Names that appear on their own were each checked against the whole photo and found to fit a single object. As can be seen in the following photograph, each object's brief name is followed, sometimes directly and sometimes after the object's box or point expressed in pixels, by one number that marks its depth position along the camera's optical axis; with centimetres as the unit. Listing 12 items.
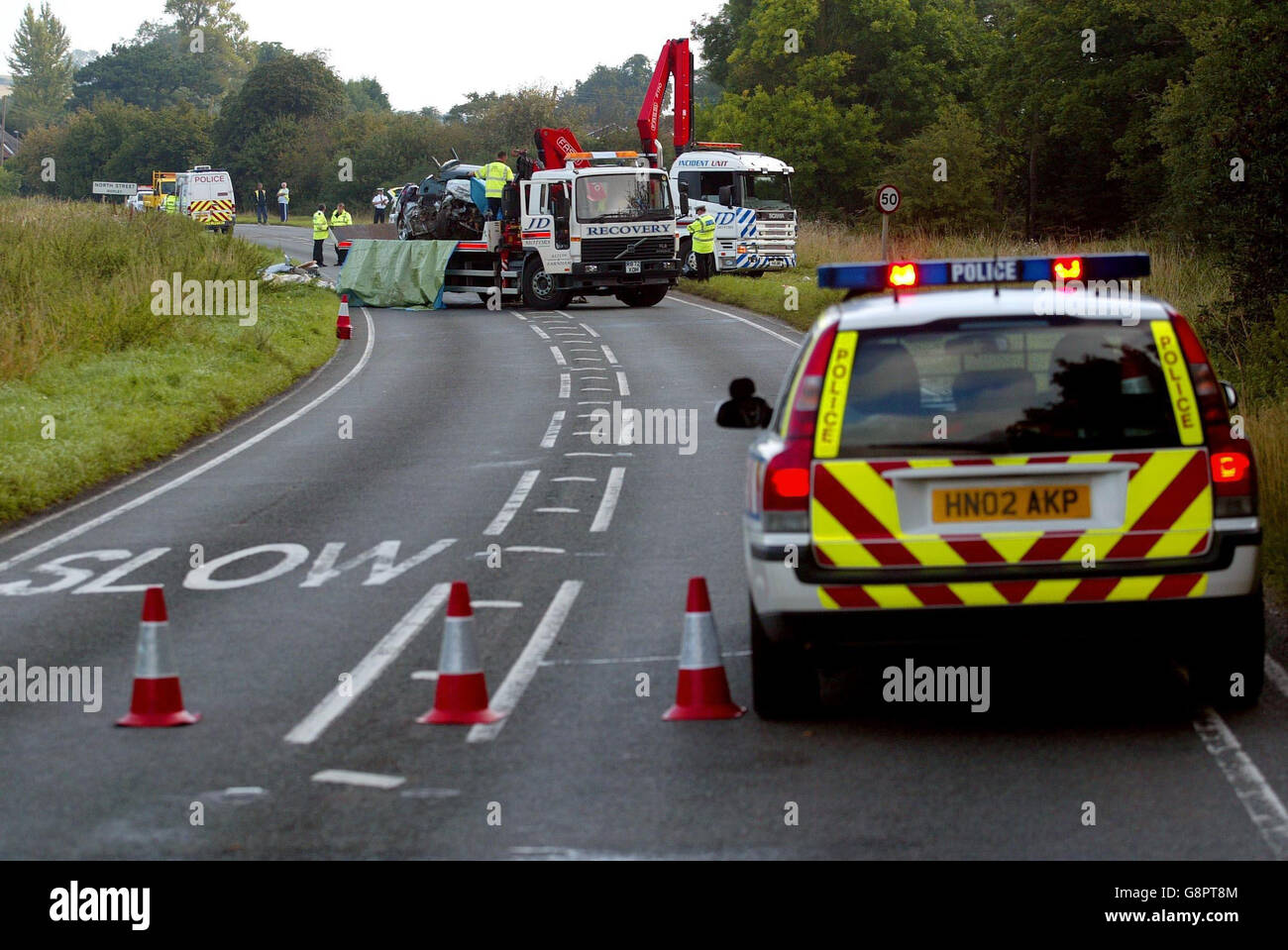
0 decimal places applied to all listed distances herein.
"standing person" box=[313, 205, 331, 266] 5150
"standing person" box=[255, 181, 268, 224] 8256
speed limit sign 2847
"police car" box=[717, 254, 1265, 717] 723
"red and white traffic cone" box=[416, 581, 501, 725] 792
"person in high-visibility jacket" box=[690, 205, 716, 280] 4159
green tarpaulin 3962
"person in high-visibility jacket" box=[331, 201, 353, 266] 5317
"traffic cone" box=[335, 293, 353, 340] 3206
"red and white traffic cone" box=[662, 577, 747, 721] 798
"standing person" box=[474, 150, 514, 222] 3866
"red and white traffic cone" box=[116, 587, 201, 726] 800
